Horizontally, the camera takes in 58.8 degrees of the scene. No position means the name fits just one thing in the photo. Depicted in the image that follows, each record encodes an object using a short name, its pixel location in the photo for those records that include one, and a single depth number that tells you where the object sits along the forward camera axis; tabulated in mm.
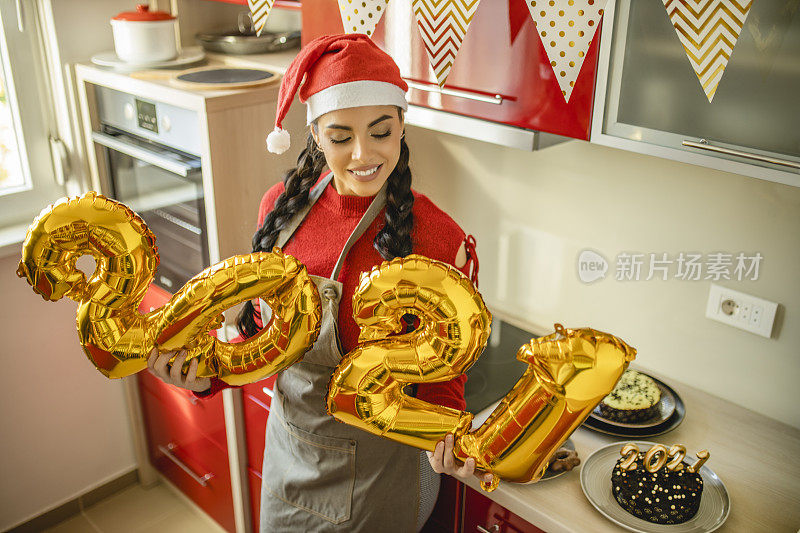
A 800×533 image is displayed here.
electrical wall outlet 1484
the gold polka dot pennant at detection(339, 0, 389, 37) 1377
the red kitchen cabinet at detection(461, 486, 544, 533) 1372
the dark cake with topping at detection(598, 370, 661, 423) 1461
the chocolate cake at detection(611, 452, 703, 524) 1226
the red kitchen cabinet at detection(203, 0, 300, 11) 1726
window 2012
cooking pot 1866
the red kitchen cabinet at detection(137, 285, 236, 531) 2131
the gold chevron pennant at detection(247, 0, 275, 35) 1361
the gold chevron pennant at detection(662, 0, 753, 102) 1003
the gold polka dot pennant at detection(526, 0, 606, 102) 1143
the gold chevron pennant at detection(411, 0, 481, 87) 1256
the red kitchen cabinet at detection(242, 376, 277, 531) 1855
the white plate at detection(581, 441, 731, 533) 1227
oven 1770
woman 1128
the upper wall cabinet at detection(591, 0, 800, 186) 1009
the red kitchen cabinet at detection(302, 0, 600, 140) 1242
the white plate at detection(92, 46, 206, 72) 1910
